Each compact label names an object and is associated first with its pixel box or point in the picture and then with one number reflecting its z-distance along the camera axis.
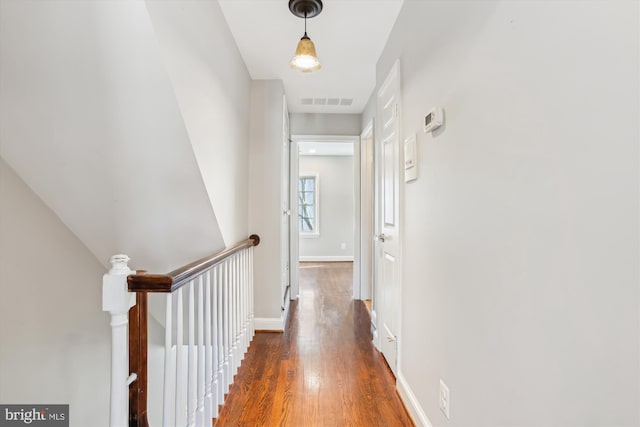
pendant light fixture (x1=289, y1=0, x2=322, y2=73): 1.83
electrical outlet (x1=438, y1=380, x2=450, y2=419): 1.26
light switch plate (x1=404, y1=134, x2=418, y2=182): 1.66
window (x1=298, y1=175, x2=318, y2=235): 6.80
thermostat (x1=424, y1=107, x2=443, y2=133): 1.33
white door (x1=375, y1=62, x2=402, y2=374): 2.01
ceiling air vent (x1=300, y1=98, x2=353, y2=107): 3.41
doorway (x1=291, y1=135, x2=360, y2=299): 6.79
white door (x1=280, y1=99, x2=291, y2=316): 3.03
